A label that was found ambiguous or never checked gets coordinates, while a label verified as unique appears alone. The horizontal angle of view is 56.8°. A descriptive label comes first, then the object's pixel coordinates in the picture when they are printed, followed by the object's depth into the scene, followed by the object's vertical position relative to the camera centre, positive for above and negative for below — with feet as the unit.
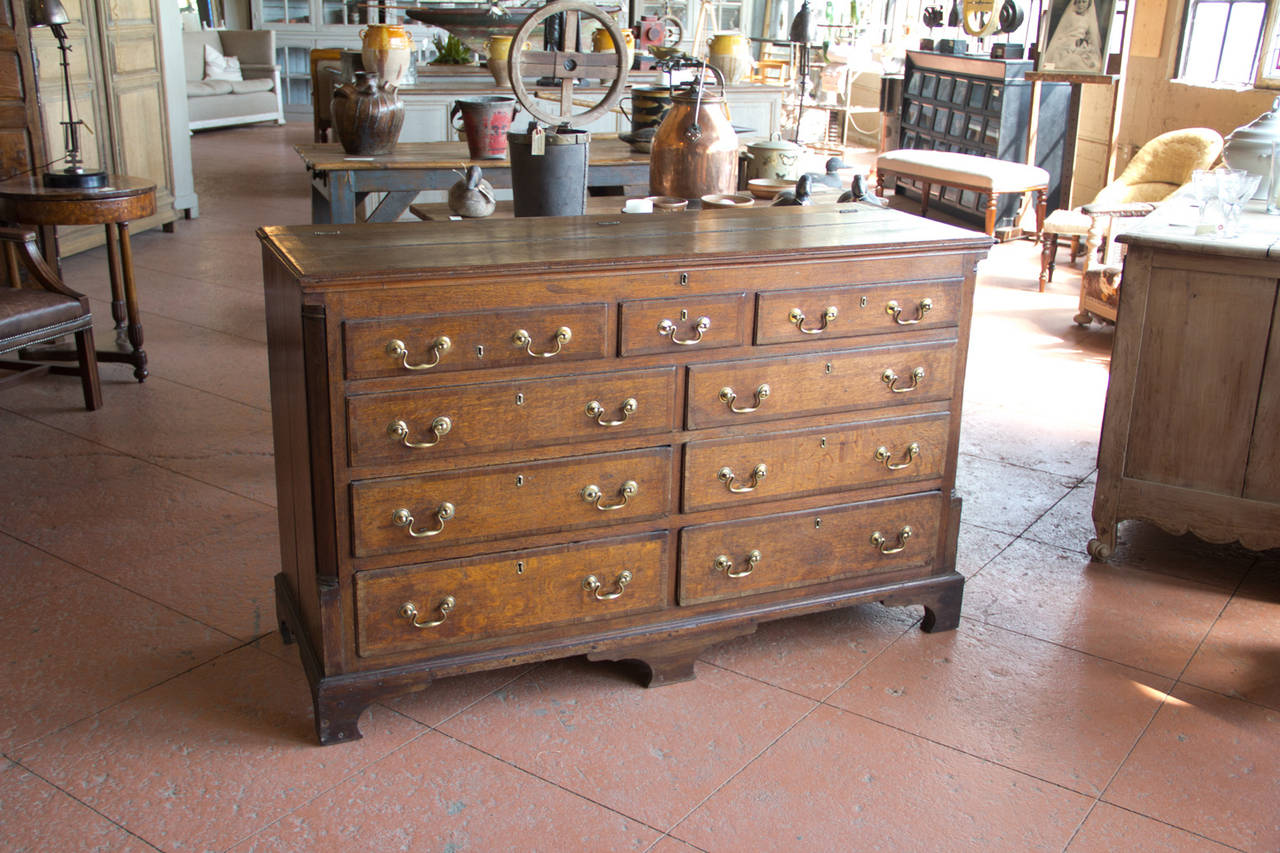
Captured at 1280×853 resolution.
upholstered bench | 20.49 -1.75
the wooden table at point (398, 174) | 13.05 -1.24
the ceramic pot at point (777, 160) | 11.10 -0.85
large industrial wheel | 8.81 -0.02
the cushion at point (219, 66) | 37.81 -0.39
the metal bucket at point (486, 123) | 13.32 -0.69
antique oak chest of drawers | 7.00 -2.28
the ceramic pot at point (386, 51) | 12.94 +0.07
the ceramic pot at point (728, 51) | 14.01 +0.16
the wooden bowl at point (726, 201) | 9.58 -1.07
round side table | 12.62 -1.66
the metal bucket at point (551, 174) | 9.12 -0.84
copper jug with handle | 9.48 -0.66
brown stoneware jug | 13.38 -0.64
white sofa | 36.99 -0.97
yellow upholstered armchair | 17.46 -1.55
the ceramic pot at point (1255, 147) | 11.58 -0.65
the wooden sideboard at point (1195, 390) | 9.61 -2.51
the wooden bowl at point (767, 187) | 10.59 -1.04
